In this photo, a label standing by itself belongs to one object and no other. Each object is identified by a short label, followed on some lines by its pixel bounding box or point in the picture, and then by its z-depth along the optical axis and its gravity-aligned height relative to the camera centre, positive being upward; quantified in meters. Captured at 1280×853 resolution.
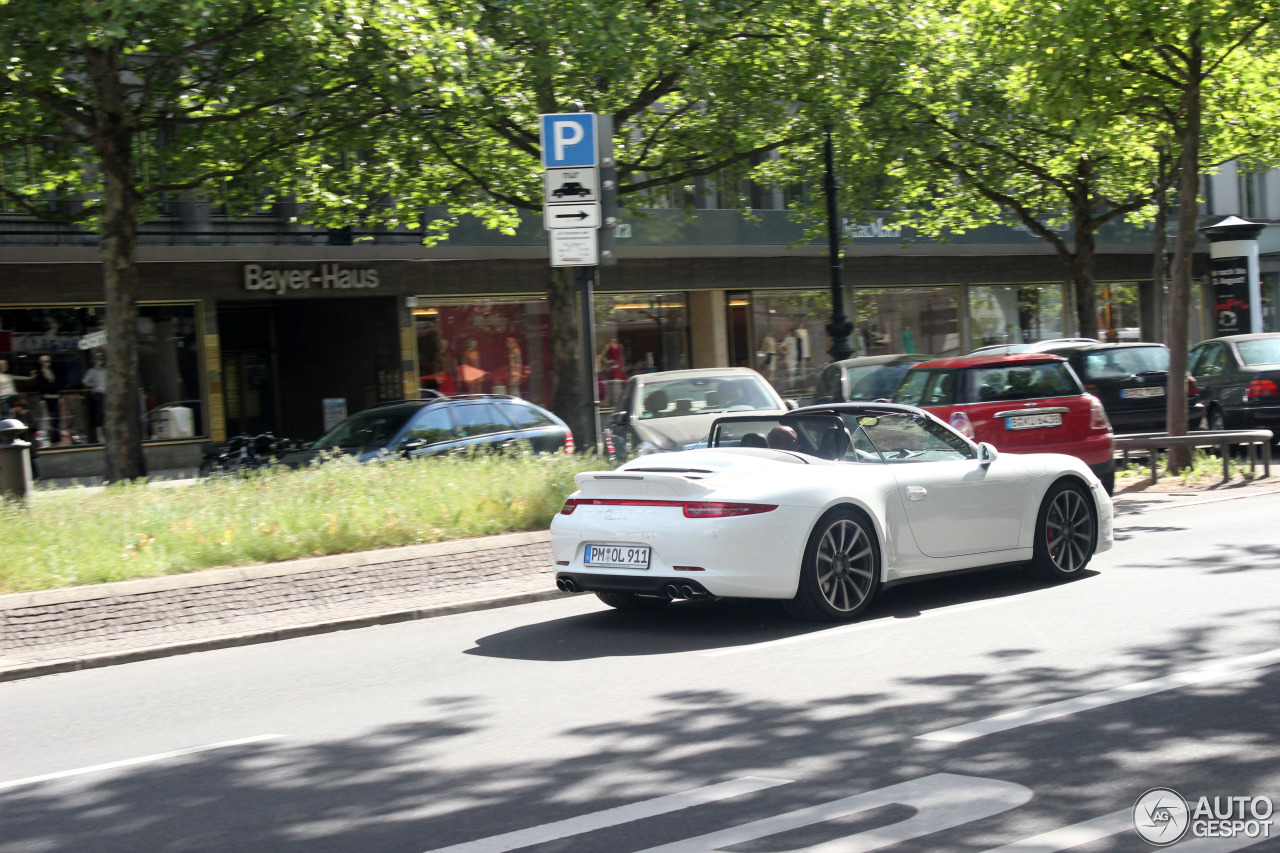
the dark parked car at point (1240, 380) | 18.31 -0.49
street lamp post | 21.88 +1.30
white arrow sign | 12.43 +1.43
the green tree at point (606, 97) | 17.61 +3.79
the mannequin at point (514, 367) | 30.70 +0.33
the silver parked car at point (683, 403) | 15.39 -0.35
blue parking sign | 12.46 +2.12
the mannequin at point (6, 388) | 24.00 +0.36
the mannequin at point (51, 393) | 24.50 +0.24
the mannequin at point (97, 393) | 24.94 +0.21
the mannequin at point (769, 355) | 34.62 +0.34
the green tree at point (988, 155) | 22.30 +3.61
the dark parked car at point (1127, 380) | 19.55 -0.42
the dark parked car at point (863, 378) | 18.84 -0.20
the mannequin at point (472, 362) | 30.02 +0.48
